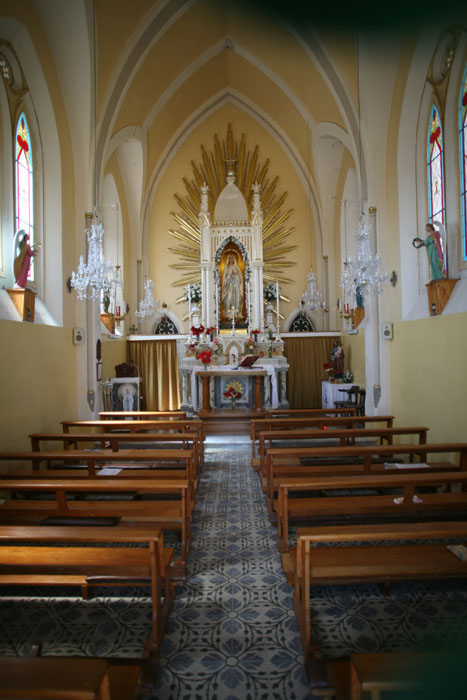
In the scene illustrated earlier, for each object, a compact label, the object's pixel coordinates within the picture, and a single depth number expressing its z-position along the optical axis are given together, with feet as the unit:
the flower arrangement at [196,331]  36.94
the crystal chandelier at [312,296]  39.28
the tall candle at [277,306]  45.14
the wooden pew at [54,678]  5.38
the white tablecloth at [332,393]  37.40
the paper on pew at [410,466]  15.92
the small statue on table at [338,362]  39.27
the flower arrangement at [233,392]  34.22
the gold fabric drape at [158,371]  43.96
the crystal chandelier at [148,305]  38.59
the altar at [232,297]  39.42
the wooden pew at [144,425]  22.43
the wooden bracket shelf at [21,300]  22.40
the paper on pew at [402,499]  13.28
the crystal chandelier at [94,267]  21.24
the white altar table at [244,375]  33.94
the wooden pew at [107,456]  16.63
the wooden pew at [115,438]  20.08
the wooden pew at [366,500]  12.62
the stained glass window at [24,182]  24.71
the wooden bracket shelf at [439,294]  22.30
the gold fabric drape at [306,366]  45.32
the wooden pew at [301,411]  25.20
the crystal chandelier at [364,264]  22.03
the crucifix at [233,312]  42.09
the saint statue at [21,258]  22.81
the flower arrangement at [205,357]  34.88
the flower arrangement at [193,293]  46.16
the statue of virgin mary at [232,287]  44.68
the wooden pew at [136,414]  25.76
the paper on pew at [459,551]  10.03
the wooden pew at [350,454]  16.10
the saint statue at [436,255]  22.70
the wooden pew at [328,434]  19.51
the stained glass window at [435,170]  24.56
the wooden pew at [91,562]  9.52
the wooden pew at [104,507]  12.73
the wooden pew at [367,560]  9.09
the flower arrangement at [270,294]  46.73
